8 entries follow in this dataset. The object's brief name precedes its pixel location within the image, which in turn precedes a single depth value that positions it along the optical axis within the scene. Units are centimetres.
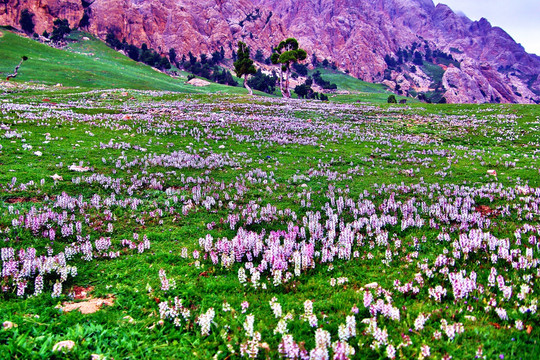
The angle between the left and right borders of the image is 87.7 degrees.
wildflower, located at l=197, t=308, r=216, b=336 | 455
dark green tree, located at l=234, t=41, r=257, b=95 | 8112
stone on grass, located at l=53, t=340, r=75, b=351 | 402
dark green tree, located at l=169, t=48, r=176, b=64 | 18638
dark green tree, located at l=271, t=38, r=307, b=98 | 7919
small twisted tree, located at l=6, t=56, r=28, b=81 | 6539
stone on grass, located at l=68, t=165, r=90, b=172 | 1295
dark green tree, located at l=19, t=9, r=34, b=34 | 14962
